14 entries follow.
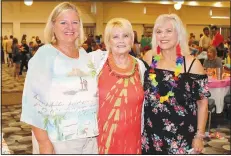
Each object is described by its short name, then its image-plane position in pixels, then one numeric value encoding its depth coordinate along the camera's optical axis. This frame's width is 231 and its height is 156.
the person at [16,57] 12.36
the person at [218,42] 9.92
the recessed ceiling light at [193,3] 19.76
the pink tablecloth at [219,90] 5.41
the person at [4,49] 17.11
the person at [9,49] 16.55
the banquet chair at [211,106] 5.23
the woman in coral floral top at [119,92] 2.30
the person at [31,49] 14.07
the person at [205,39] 10.57
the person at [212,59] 6.16
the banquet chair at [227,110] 6.27
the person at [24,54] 13.02
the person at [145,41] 10.98
